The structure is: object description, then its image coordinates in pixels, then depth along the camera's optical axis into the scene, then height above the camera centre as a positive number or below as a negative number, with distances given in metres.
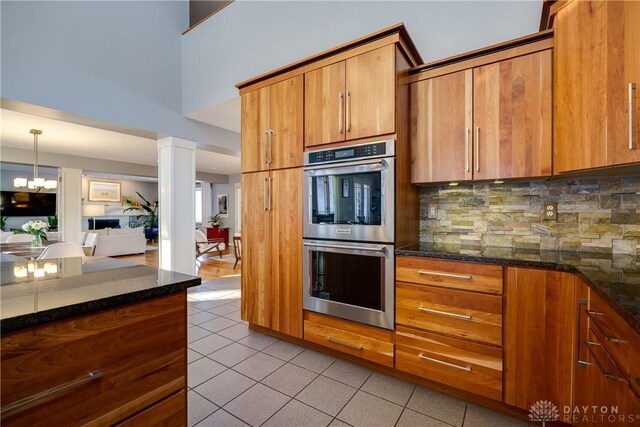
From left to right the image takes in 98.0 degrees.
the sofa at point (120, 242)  6.95 -0.78
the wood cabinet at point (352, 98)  1.83 +0.80
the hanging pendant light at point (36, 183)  5.07 +0.54
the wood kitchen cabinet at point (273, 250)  2.25 -0.33
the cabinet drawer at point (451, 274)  1.52 -0.37
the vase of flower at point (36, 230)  3.88 -0.25
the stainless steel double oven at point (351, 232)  1.81 -0.15
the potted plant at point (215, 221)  9.20 -0.33
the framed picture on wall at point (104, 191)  10.29 +0.78
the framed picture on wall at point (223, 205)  10.12 +0.23
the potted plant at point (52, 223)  8.34 -0.32
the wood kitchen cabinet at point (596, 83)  1.20 +0.59
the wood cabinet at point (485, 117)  1.64 +0.59
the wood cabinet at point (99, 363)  0.66 -0.42
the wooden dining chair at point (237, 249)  5.54 -0.78
